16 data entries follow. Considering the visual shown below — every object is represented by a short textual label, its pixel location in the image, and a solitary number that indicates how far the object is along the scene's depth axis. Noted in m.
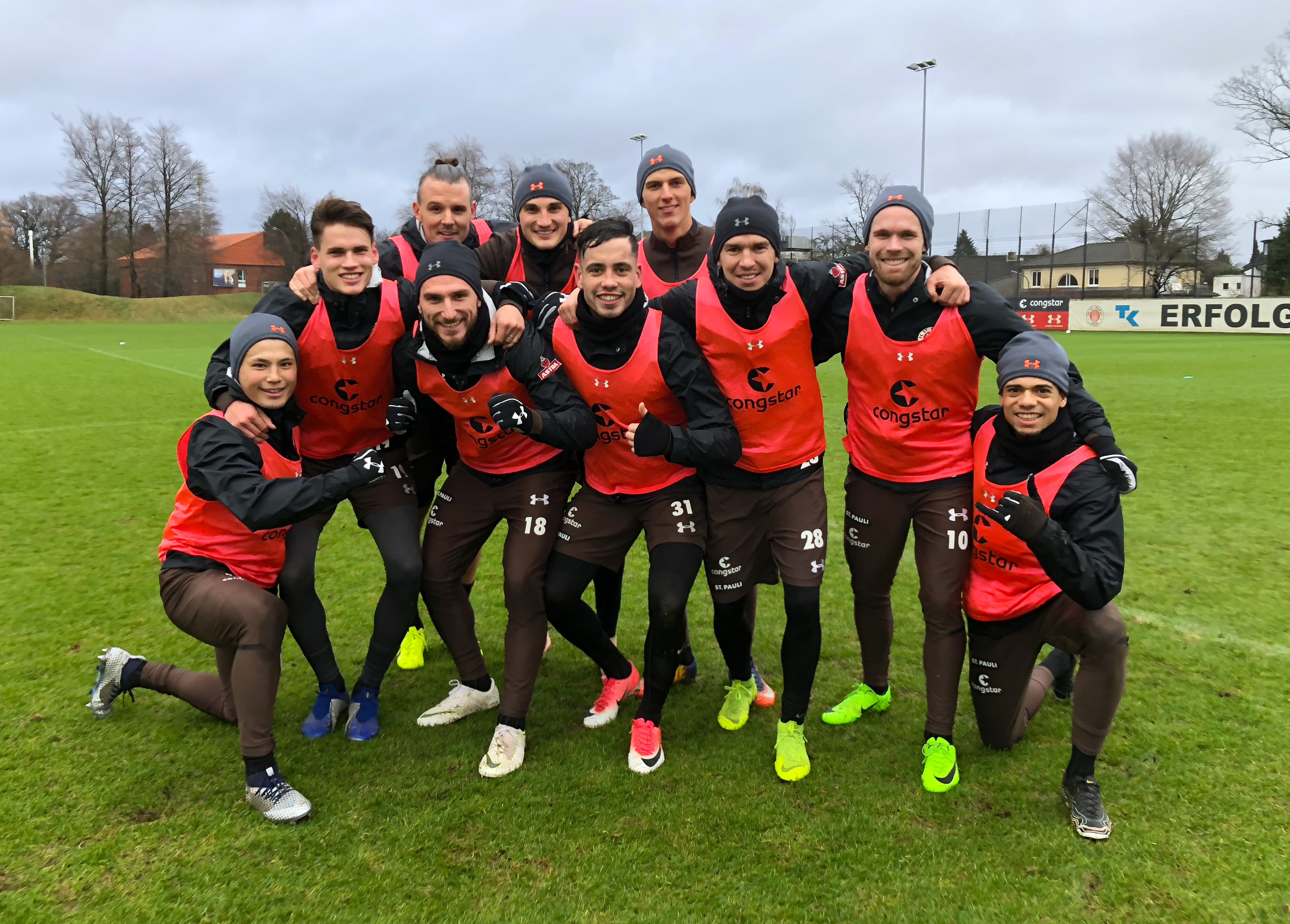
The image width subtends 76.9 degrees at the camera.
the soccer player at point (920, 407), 3.25
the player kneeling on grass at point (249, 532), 2.98
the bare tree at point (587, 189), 53.56
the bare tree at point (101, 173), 55.06
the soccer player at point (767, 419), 3.30
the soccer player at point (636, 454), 3.29
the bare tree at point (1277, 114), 36.16
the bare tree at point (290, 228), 65.88
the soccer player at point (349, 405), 3.51
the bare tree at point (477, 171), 50.91
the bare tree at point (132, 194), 55.94
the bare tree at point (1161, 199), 49.03
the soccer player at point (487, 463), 3.31
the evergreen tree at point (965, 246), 47.94
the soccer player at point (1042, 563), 2.76
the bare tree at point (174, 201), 56.94
